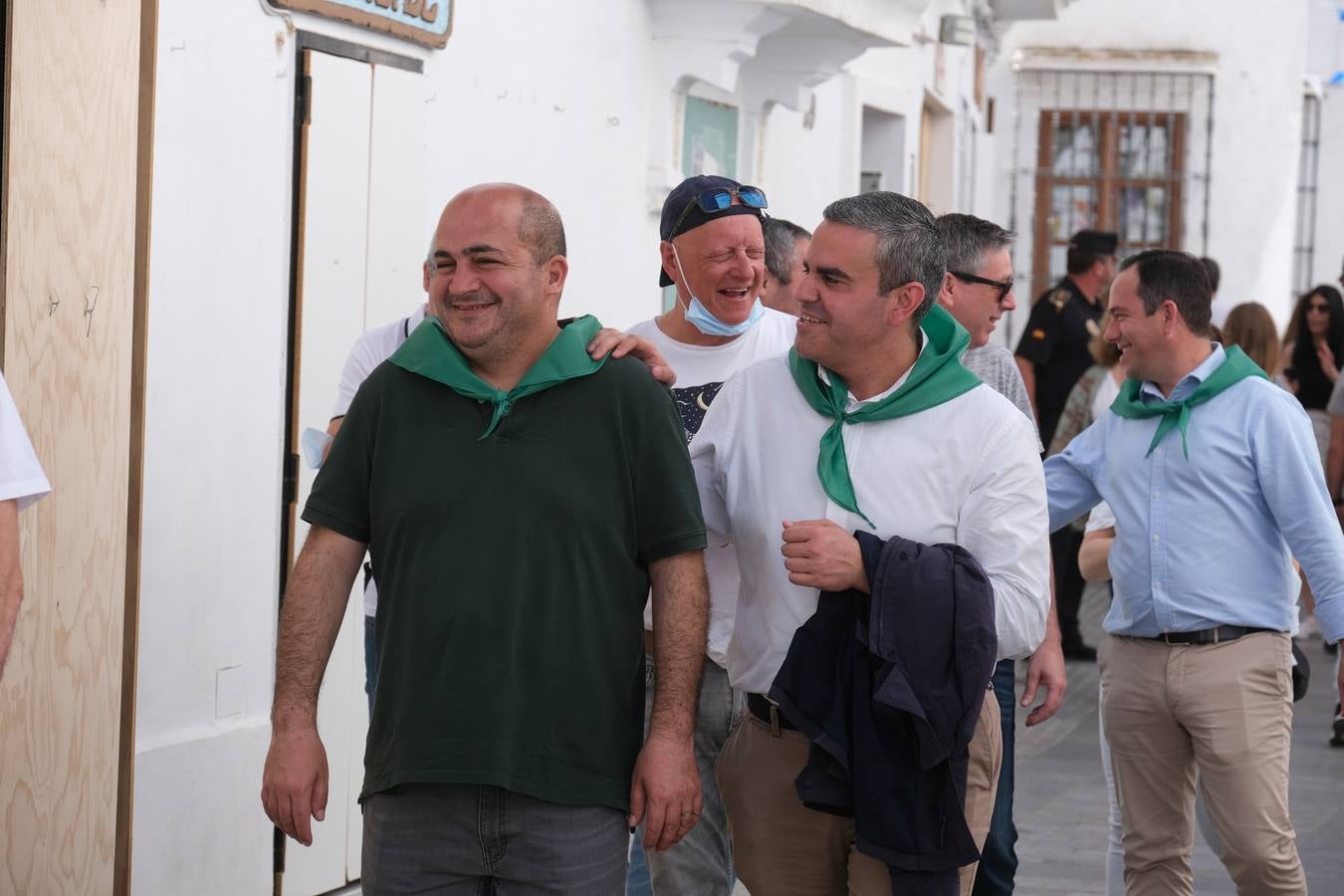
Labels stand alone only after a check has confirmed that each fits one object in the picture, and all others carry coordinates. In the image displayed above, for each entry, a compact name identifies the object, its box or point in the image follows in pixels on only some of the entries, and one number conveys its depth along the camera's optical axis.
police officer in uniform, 18.29
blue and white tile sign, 9.46
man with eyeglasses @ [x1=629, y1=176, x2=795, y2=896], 7.27
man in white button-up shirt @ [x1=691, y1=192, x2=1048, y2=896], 5.94
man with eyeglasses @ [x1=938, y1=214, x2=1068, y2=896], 8.50
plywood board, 7.61
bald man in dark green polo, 5.63
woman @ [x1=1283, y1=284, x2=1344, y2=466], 18.83
